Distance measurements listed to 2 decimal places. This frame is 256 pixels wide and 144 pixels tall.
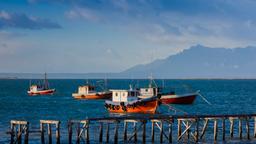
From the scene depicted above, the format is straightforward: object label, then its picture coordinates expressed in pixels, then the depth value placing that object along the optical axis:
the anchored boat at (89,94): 167.61
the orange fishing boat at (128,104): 100.62
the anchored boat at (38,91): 192.62
